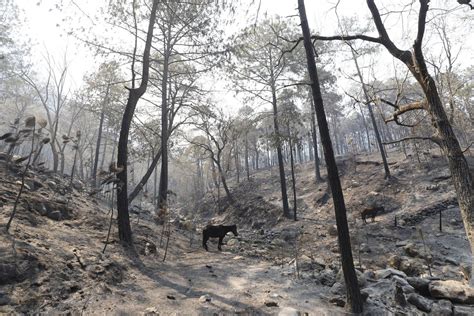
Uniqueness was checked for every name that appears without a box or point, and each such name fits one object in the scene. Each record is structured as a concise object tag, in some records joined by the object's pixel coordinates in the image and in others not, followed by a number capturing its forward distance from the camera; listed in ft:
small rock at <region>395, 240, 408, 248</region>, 32.80
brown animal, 43.86
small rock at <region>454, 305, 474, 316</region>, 14.78
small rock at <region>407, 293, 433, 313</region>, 15.95
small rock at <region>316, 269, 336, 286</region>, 20.49
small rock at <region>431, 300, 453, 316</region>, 15.26
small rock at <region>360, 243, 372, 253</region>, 32.14
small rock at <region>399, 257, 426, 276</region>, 23.72
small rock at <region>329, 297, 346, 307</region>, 16.47
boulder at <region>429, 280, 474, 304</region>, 16.12
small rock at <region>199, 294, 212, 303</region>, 16.48
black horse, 33.17
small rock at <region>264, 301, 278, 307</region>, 16.21
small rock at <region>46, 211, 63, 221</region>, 25.99
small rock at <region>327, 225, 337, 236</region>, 39.96
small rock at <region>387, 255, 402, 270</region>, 25.53
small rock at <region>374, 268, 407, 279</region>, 20.04
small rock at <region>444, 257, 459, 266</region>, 26.59
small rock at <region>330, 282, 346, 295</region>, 18.26
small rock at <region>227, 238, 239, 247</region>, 36.55
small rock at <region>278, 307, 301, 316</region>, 14.80
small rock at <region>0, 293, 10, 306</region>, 11.87
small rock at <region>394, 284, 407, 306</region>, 16.29
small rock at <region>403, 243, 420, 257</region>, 28.86
